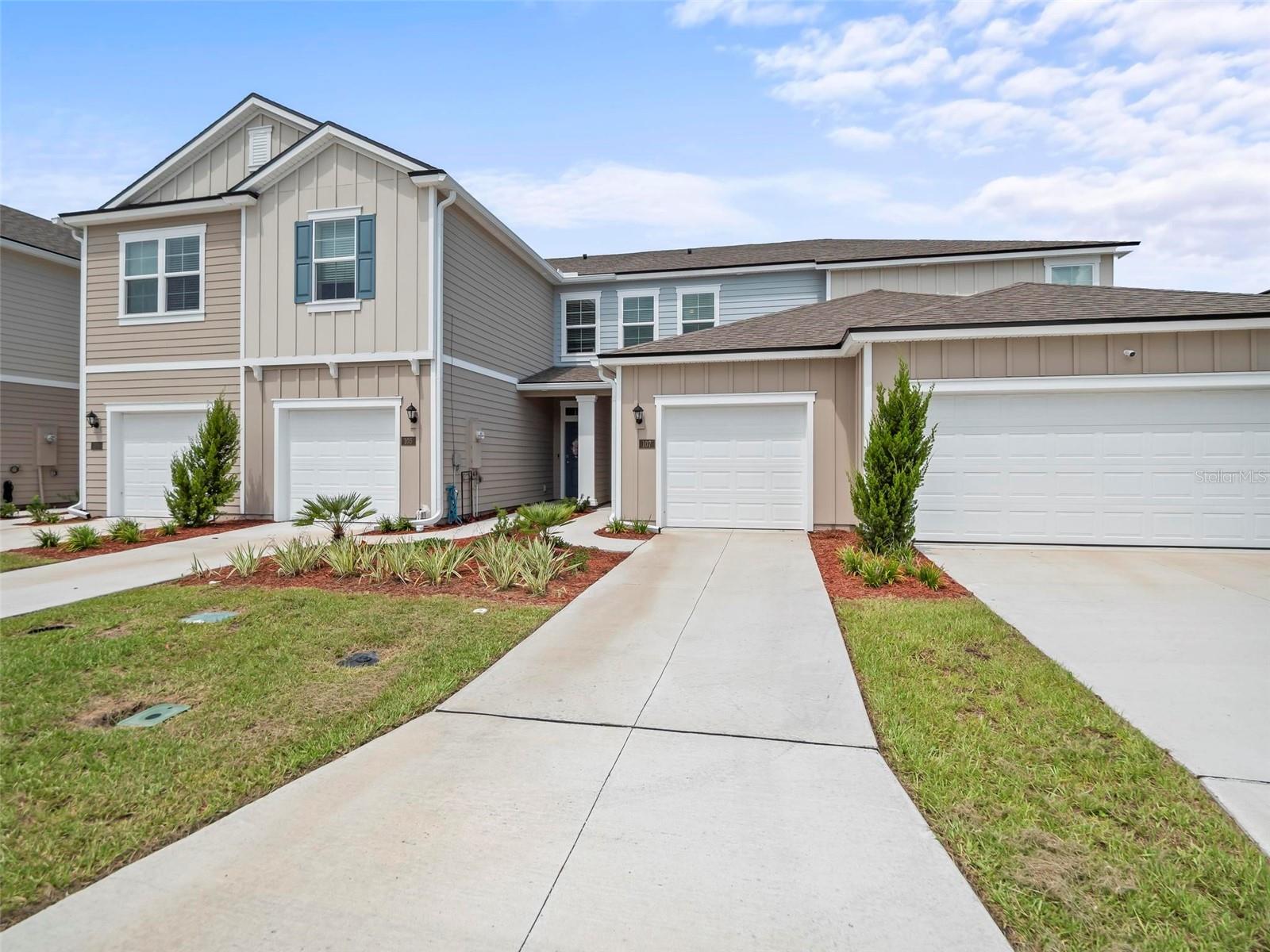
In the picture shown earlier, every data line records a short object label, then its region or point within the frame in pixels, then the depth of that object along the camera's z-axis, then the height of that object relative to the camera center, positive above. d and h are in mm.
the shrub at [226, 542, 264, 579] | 7406 -1030
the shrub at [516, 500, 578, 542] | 8477 -576
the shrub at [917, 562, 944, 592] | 6652 -1092
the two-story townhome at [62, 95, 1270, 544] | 9102 +1961
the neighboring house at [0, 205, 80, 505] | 14531 +2778
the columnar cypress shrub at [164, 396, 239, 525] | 11406 +62
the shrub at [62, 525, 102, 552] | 9219 -941
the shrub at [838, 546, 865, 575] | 7430 -1037
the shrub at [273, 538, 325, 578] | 7458 -988
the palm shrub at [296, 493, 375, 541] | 8633 -516
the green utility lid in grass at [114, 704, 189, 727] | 3552 -1389
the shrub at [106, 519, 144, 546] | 9867 -895
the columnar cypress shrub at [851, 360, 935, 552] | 8078 +116
